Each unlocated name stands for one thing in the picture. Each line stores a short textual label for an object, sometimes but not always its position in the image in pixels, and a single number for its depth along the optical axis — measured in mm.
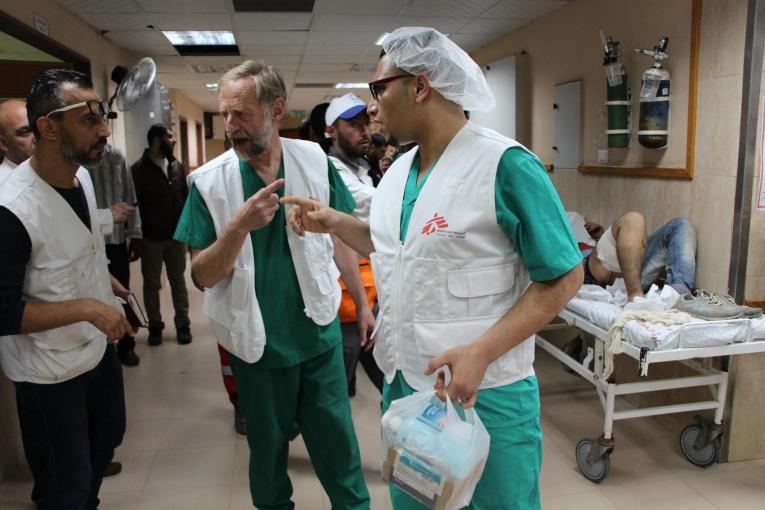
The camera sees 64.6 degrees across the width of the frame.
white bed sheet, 2414
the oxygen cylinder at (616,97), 3473
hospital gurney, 2443
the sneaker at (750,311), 2523
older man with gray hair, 1722
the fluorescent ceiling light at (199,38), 5598
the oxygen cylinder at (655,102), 3115
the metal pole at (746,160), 2502
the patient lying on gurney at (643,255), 2943
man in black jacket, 4469
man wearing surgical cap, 1209
